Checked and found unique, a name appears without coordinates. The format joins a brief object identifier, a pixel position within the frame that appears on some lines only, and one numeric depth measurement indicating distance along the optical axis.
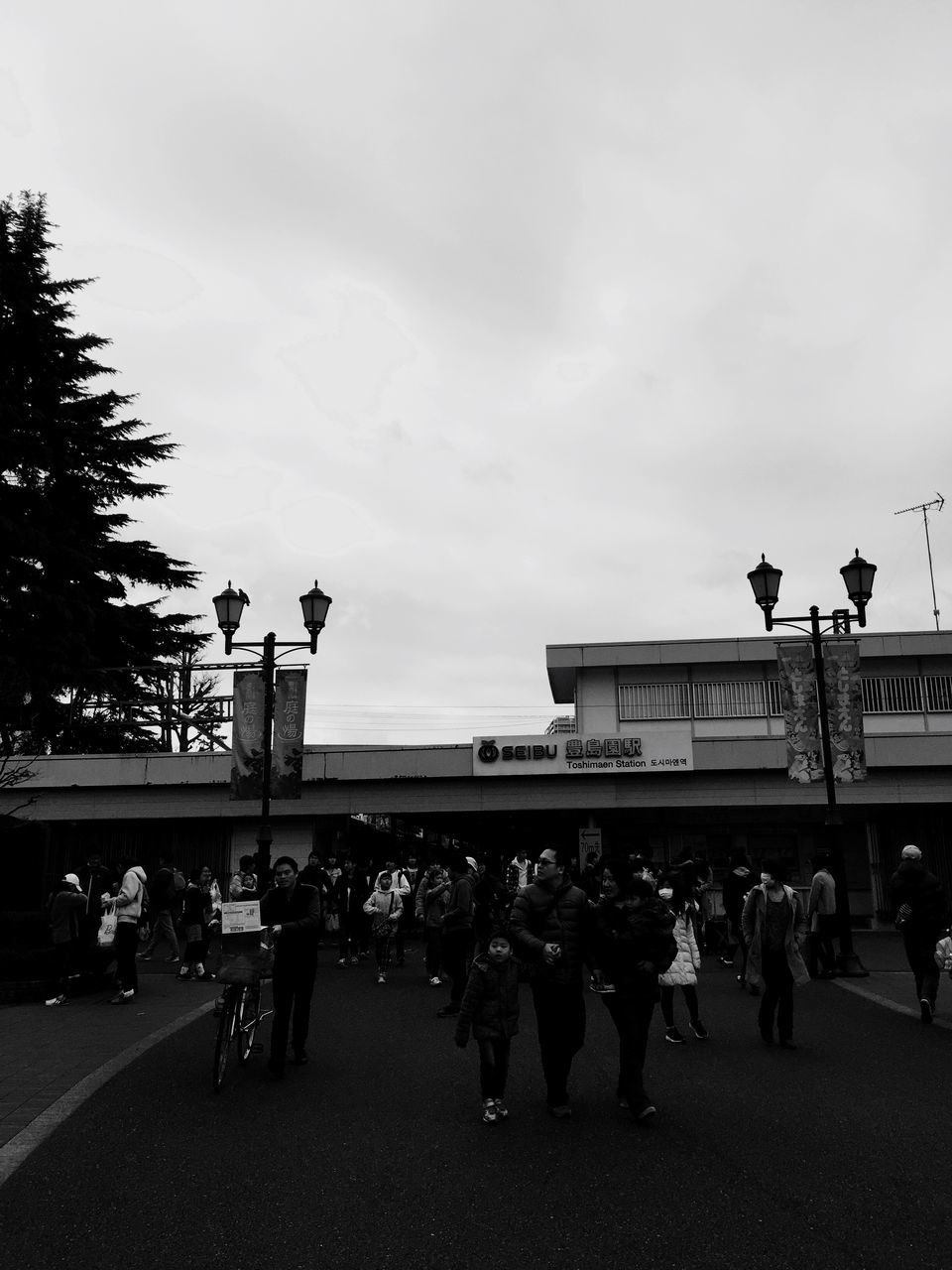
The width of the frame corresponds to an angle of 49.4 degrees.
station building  26.47
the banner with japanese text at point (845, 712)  17.73
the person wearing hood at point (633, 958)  7.03
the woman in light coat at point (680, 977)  10.12
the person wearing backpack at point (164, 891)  16.39
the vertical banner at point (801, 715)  17.84
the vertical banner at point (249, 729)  18.44
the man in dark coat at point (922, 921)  11.27
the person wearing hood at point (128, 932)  13.45
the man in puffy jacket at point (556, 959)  7.05
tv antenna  37.95
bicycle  8.12
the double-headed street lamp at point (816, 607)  17.58
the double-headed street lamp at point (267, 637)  17.81
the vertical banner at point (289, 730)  18.33
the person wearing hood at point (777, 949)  9.77
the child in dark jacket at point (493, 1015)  6.97
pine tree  28.72
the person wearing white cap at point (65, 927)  13.56
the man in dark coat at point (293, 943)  8.89
